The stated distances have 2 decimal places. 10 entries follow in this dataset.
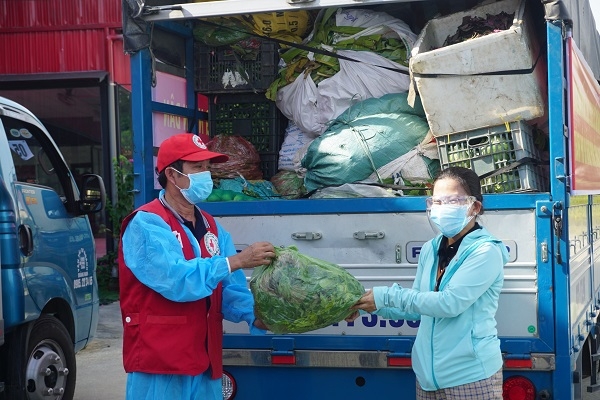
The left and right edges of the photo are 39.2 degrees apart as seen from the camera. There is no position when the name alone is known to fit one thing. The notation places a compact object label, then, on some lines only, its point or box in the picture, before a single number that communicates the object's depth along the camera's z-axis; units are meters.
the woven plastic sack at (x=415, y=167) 4.61
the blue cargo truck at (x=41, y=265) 5.22
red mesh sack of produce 4.97
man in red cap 3.33
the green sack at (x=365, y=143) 4.64
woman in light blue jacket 3.25
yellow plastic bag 4.95
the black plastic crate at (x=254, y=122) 5.23
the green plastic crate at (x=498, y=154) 4.28
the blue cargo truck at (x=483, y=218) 3.98
